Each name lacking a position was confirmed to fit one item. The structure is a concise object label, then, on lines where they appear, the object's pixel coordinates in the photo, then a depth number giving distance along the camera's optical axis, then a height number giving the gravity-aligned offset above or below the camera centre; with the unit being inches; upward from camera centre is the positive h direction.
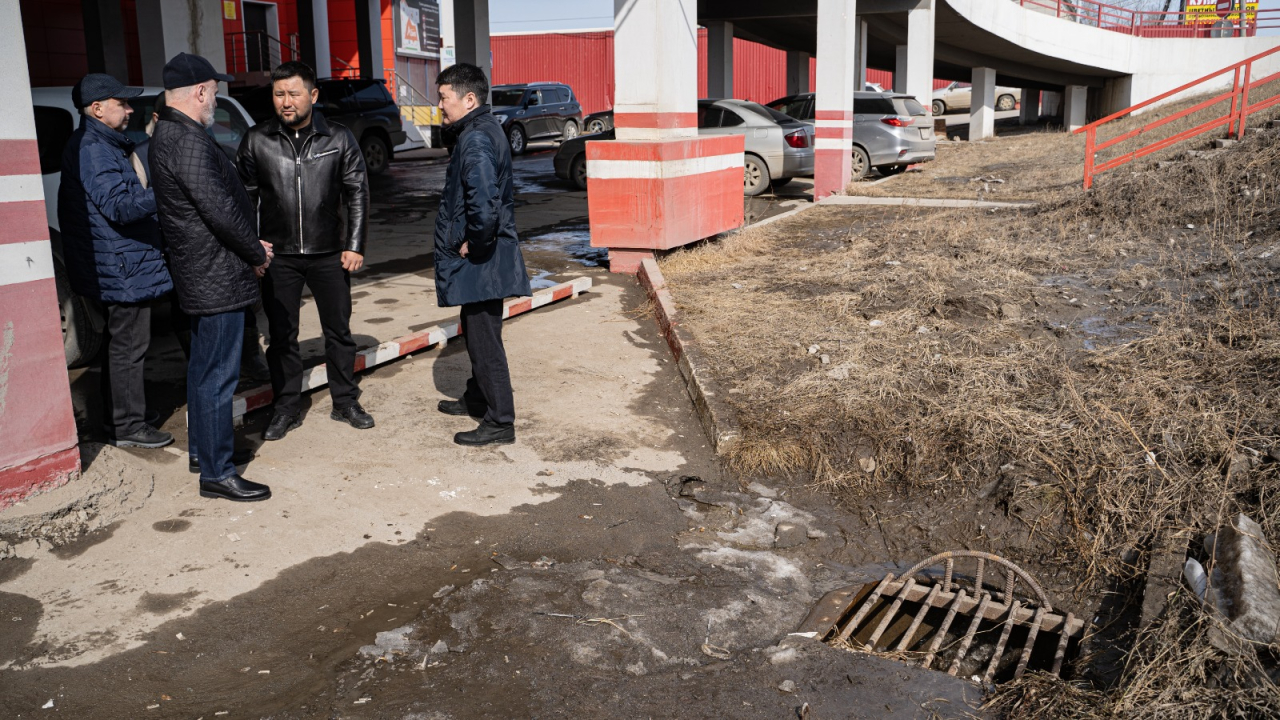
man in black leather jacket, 200.8 -15.0
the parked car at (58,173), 244.8 -5.3
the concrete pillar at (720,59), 1017.5 +79.5
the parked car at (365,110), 729.6 +26.0
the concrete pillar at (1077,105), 1395.2 +38.0
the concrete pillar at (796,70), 1264.8 +83.5
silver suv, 743.7 +6.3
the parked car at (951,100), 1785.2 +63.1
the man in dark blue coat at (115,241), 195.3 -17.4
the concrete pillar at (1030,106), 1776.6 +49.0
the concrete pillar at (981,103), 1299.2 +40.2
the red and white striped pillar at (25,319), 161.8 -26.7
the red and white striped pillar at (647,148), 378.3 -2.6
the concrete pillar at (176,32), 546.3 +62.0
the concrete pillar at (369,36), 1000.2 +106.0
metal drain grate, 138.4 -68.2
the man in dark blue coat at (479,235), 192.7 -17.3
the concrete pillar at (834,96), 653.9 +26.4
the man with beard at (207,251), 168.6 -17.1
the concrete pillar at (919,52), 968.3 +78.3
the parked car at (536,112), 990.4 +30.7
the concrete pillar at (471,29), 820.0 +90.5
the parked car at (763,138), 656.4 +0.7
